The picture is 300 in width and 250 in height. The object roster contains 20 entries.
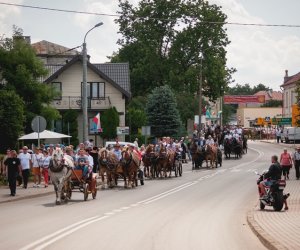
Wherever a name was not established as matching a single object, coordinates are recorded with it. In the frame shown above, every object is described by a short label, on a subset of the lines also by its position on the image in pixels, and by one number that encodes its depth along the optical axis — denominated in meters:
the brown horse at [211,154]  45.50
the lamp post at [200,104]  64.56
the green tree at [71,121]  60.73
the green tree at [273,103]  188.99
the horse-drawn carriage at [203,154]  45.53
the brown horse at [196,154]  45.59
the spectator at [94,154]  35.92
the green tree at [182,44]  76.81
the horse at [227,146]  54.38
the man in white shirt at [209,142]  45.59
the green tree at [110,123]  61.84
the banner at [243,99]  189.62
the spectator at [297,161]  37.97
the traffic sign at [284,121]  87.24
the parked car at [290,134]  85.06
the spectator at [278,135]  88.70
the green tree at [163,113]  65.56
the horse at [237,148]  54.84
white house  66.38
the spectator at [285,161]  37.47
